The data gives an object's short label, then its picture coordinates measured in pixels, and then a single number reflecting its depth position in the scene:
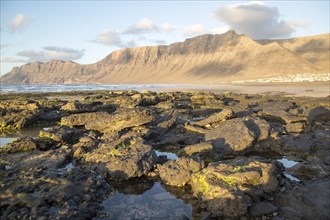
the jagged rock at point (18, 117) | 20.59
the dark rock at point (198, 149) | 12.47
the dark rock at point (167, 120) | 17.09
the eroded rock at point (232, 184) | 7.69
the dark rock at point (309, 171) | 10.02
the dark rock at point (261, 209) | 7.65
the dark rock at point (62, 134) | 15.16
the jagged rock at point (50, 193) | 7.05
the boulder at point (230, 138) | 13.08
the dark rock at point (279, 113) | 19.35
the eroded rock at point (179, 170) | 9.80
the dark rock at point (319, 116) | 20.91
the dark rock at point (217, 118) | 17.83
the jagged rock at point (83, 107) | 26.77
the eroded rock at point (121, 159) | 10.33
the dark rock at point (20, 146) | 13.03
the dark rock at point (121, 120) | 16.31
